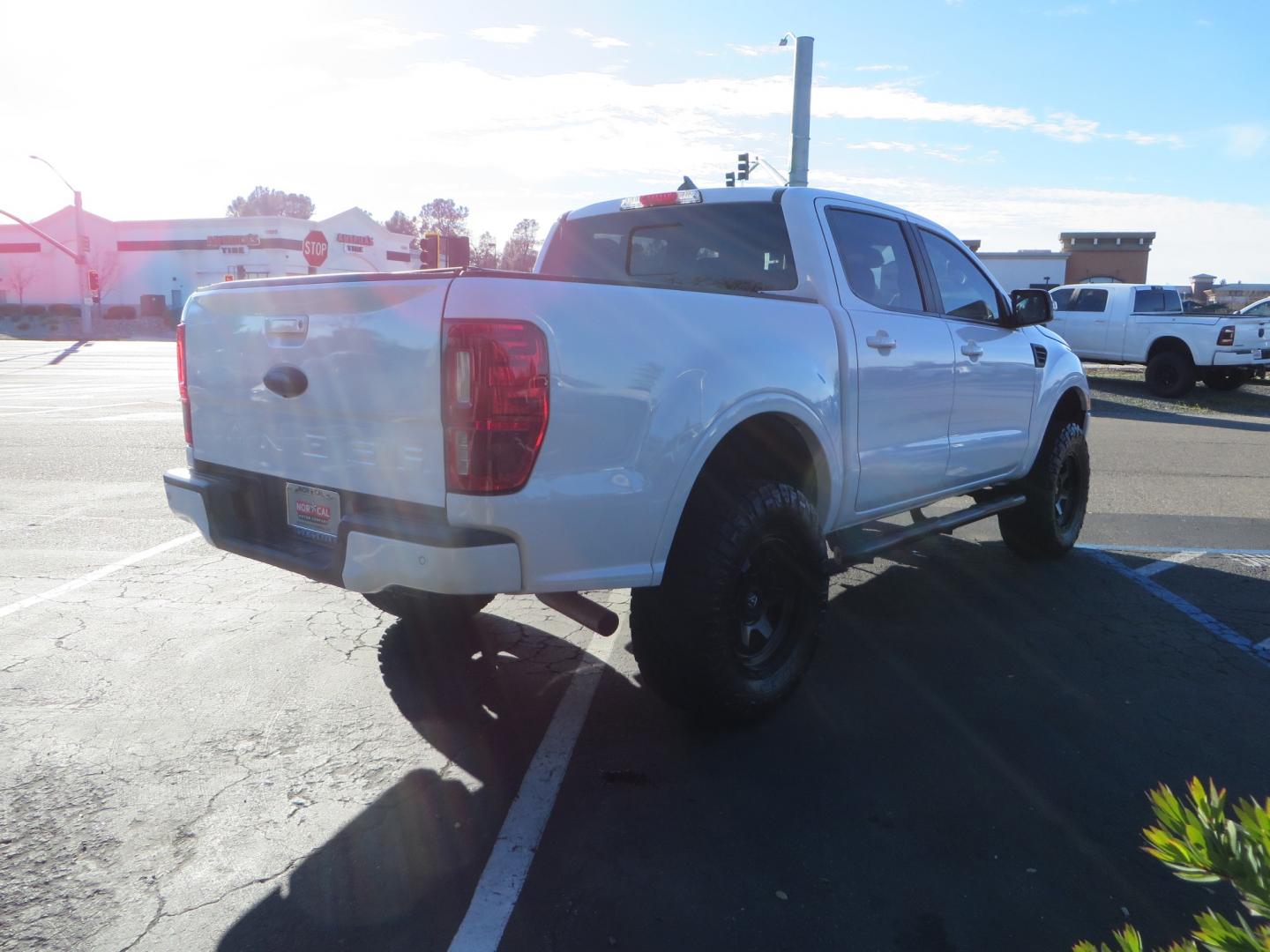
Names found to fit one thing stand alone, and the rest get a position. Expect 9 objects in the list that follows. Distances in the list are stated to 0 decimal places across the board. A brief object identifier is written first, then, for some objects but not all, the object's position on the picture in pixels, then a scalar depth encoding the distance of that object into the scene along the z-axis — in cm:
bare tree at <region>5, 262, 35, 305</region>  6062
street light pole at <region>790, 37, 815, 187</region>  1461
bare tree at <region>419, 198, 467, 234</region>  7874
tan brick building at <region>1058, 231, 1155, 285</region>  4944
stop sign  1664
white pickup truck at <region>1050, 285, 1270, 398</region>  1703
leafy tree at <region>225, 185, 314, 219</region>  10256
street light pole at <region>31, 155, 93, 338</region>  3950
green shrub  111
